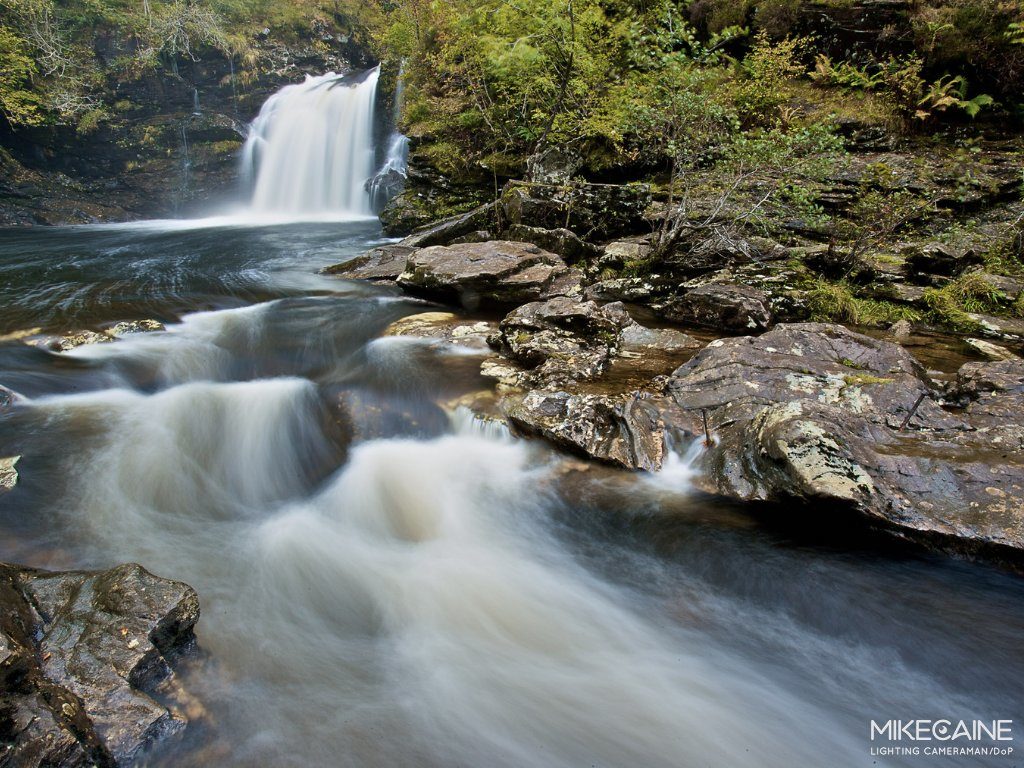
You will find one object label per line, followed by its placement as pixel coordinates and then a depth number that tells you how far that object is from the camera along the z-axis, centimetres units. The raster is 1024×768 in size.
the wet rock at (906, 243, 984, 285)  729
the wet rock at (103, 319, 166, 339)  709
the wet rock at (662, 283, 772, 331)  646
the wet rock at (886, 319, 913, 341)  615
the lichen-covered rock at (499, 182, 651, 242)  978
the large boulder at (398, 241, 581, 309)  764
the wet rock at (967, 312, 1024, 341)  597
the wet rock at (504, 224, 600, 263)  924
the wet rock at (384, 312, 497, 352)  677
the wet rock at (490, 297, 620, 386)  537
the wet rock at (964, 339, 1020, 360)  542
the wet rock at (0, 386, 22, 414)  502
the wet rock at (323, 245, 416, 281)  1016
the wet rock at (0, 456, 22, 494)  385
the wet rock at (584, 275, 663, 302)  781
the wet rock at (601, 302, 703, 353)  607
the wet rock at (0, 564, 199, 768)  191
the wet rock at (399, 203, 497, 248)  1059
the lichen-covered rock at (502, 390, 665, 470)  432
